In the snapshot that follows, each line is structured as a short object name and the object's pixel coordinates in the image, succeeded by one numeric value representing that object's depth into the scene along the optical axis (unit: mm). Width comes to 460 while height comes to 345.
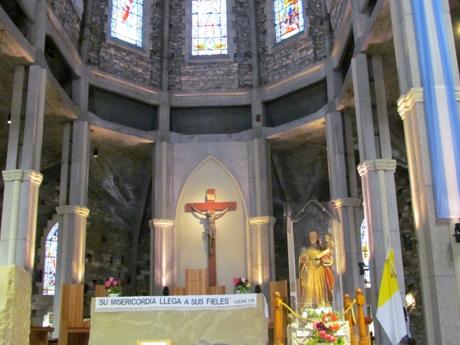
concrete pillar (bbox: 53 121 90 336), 16250
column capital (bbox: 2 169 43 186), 13484
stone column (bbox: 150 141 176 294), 18234
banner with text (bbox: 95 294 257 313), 7254
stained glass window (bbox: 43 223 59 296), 20422
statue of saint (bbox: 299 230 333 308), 10402
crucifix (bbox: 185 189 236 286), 18625
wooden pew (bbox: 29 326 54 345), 12621
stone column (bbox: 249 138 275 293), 18234
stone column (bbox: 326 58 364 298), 16016
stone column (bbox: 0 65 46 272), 13125
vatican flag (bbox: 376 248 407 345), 9312
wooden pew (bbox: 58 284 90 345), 13195
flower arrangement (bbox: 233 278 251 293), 15156
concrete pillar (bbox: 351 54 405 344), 13195
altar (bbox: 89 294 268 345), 7059
